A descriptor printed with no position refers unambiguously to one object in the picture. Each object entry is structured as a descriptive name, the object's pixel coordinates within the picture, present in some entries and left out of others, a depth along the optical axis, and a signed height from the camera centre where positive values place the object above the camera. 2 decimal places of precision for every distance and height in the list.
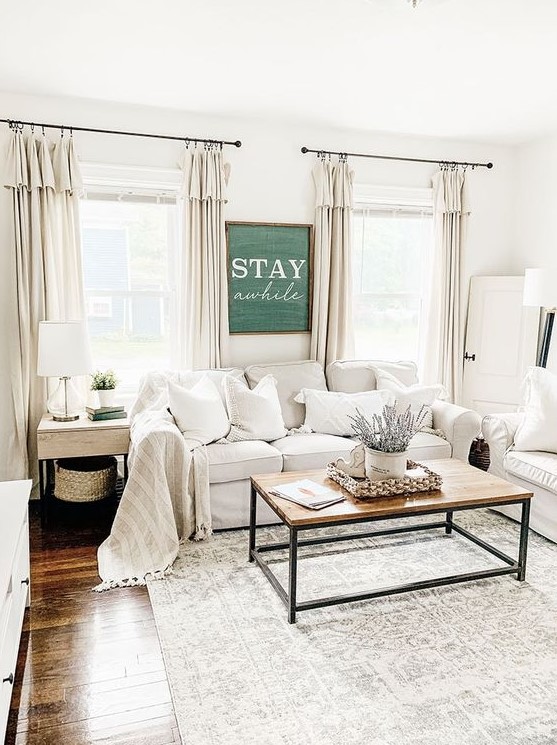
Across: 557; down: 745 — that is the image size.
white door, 4.97 -0.31
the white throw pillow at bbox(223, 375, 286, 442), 3.90 -0.73
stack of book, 3.93 -0.74
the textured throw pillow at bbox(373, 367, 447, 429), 4.29 -0.64
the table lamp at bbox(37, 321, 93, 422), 3.73 -0.32
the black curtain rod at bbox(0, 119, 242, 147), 3.91 +1.11
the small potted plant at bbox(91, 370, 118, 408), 4.03 -0.59
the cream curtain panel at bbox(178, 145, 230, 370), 4.32 +0.26
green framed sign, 4.52 +0.18
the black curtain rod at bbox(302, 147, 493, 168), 4.59 +1.15
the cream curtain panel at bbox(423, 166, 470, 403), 4.98 +0.15
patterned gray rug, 2.05 -1.40
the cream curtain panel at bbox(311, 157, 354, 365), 4.61 +0.32
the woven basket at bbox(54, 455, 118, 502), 3.80 -1.16
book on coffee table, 2.81 -0.91
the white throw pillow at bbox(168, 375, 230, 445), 3.68 -0.70
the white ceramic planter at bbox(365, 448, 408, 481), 2.98 -0.79
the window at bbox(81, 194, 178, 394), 4.33 +0.13
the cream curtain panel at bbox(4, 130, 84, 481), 3.91 +0.27
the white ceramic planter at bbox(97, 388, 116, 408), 4.02 -0.65
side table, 3.71 -0.88
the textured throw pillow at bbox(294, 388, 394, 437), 4.11 -0.71
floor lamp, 4.16 +0.12
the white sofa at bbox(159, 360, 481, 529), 3.62 -0.89
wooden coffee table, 2.70 -0.95
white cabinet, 1.84 -0.98
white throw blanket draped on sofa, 3.14 -1.14
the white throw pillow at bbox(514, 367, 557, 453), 3.69 -0.67
